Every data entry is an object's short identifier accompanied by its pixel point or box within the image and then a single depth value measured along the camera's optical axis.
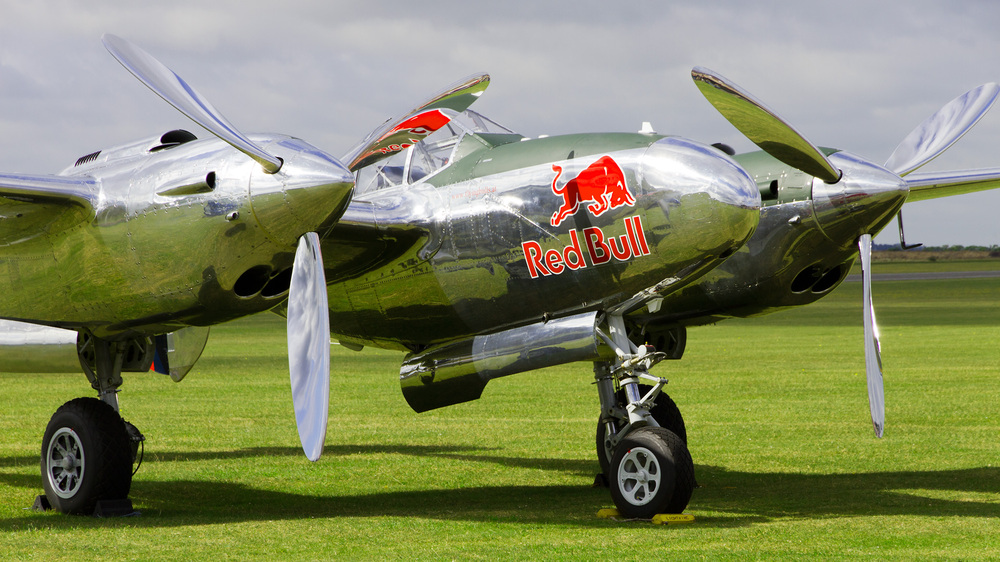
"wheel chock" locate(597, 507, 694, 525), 19.66
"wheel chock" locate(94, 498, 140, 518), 21.22
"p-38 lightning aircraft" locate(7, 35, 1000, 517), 19.09
